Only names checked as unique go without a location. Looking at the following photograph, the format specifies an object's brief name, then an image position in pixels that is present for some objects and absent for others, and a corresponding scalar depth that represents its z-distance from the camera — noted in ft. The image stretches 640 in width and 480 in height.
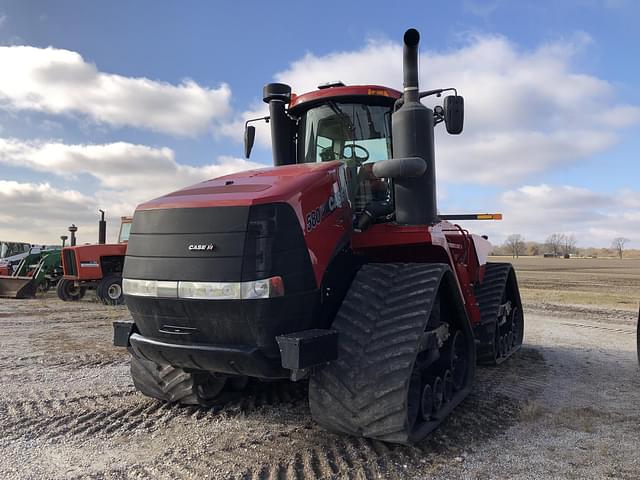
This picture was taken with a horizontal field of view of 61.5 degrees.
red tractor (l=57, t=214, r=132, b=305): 47.26
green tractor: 52.37
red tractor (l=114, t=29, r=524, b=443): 11.32
